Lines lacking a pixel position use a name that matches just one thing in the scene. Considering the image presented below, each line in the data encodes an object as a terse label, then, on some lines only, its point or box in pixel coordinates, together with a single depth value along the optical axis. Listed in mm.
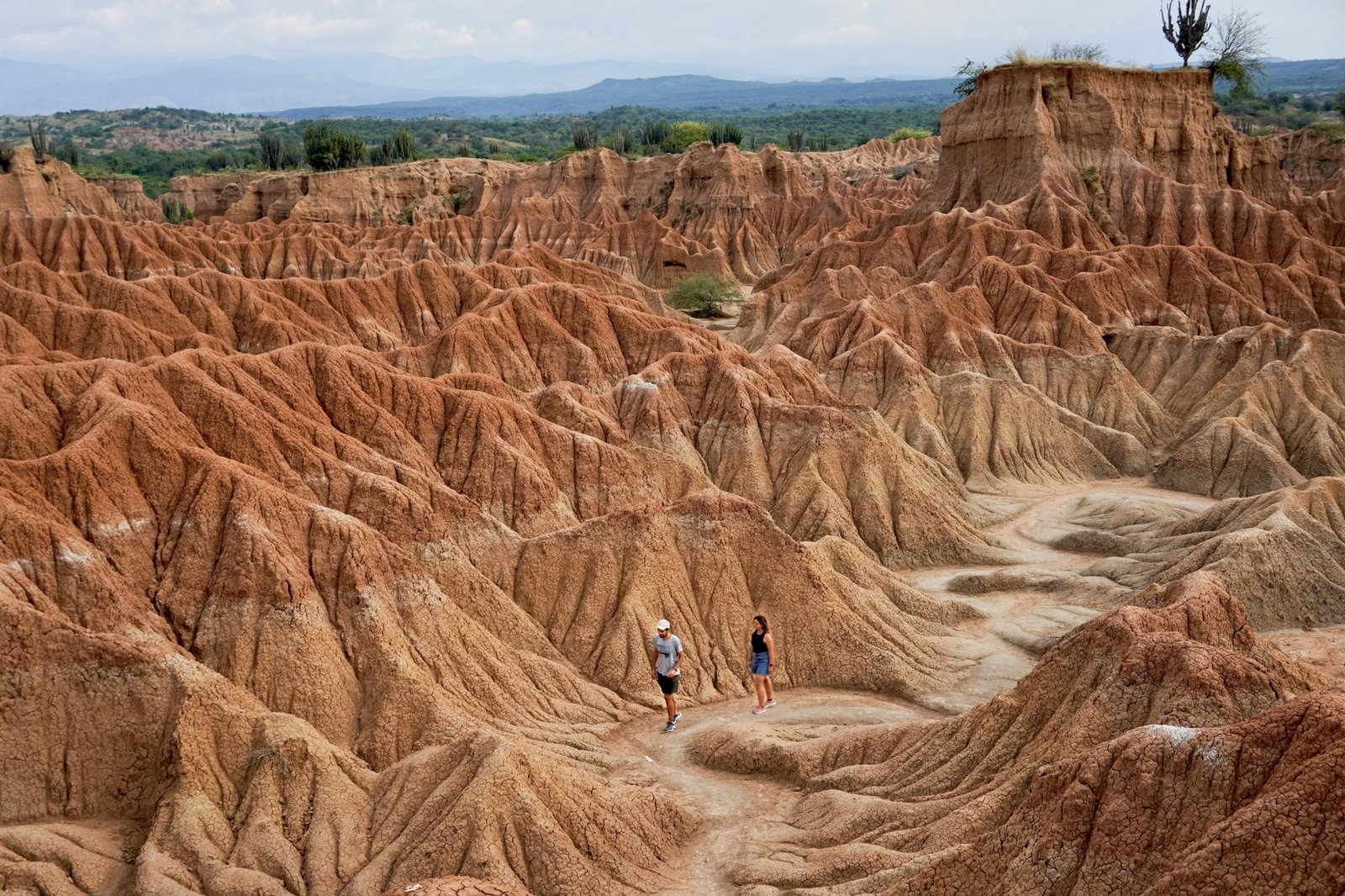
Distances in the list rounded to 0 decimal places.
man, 28047
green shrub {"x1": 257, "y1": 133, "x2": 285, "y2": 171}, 162375
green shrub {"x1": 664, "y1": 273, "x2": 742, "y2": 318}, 98062
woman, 27969
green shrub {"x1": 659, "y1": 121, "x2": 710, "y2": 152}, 163625
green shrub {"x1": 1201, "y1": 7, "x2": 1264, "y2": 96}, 95562
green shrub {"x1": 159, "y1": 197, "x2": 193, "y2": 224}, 132675
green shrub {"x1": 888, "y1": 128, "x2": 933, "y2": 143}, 195500
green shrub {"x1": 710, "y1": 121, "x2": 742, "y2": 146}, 167750
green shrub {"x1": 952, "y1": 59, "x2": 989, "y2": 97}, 106862
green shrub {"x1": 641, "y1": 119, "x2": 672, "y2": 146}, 175875
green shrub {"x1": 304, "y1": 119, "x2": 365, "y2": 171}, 137750
